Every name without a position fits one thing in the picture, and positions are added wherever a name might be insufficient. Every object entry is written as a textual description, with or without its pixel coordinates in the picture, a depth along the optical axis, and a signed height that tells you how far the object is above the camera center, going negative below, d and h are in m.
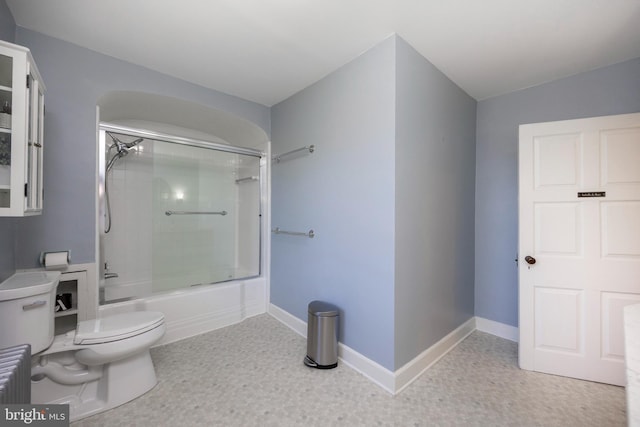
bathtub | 2.26 -0.87
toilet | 1.35 -0.80
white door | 1.74 -0.19
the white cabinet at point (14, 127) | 1.21 +0.41
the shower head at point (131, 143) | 2.57 +0.70
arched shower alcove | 2.44 +0.01
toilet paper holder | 1.72 -0.30
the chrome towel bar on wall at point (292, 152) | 2.32 +0.60
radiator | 0.96 -0.63
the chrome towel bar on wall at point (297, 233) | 2.34 -0.17
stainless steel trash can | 1.93 -0.92
